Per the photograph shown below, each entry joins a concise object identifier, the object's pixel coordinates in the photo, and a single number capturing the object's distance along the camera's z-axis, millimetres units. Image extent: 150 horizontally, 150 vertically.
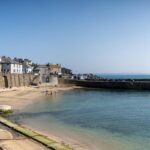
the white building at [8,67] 61093
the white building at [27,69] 70866
